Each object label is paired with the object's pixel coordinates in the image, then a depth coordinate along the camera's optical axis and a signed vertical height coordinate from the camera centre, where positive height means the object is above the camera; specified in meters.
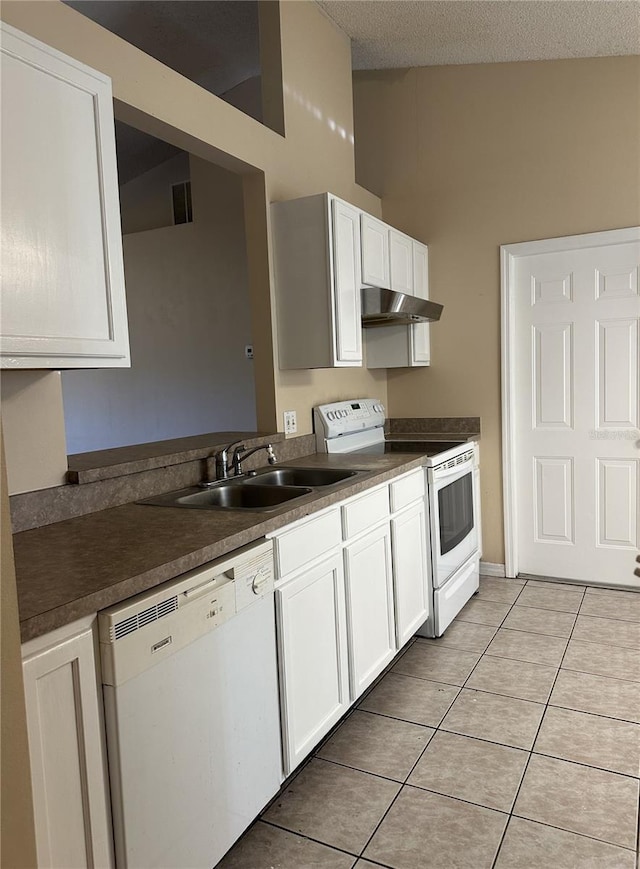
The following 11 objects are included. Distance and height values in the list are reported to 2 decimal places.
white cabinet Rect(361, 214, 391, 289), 3.22 +0.67
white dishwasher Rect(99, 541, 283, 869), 1.32 -0.77
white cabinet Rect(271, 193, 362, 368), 2.91 +0.48
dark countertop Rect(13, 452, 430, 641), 1.24 -0.40
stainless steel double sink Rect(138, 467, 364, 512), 2.28 -0.41
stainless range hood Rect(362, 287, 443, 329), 3.18 +0.37
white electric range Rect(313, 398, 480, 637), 3.15 -0.62
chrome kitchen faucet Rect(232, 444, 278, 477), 2.56 -0.30
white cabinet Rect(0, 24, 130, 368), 1.43 +0.43
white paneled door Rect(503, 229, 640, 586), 3.64 -0.21
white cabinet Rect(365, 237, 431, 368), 3.73 +0.27
